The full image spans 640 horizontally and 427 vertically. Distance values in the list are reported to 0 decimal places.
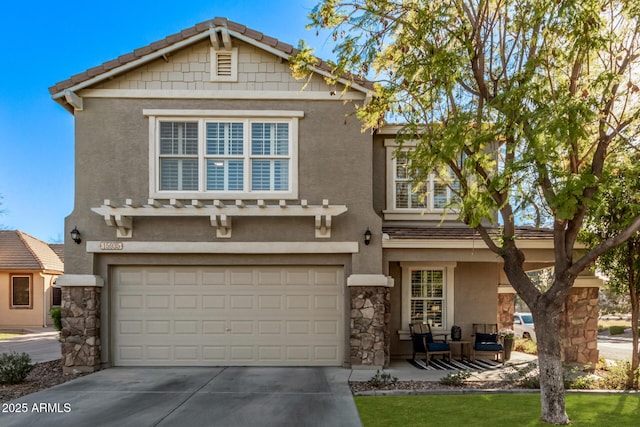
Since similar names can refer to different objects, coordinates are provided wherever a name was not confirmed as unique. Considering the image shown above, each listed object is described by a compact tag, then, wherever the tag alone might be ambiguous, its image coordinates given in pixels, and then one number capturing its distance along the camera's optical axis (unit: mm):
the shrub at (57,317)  12877
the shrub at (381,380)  8999
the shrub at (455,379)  9109
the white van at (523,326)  17480
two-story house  10891
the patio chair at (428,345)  11555
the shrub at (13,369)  9648
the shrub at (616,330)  27127
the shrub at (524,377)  8862
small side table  12117
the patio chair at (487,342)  11820
